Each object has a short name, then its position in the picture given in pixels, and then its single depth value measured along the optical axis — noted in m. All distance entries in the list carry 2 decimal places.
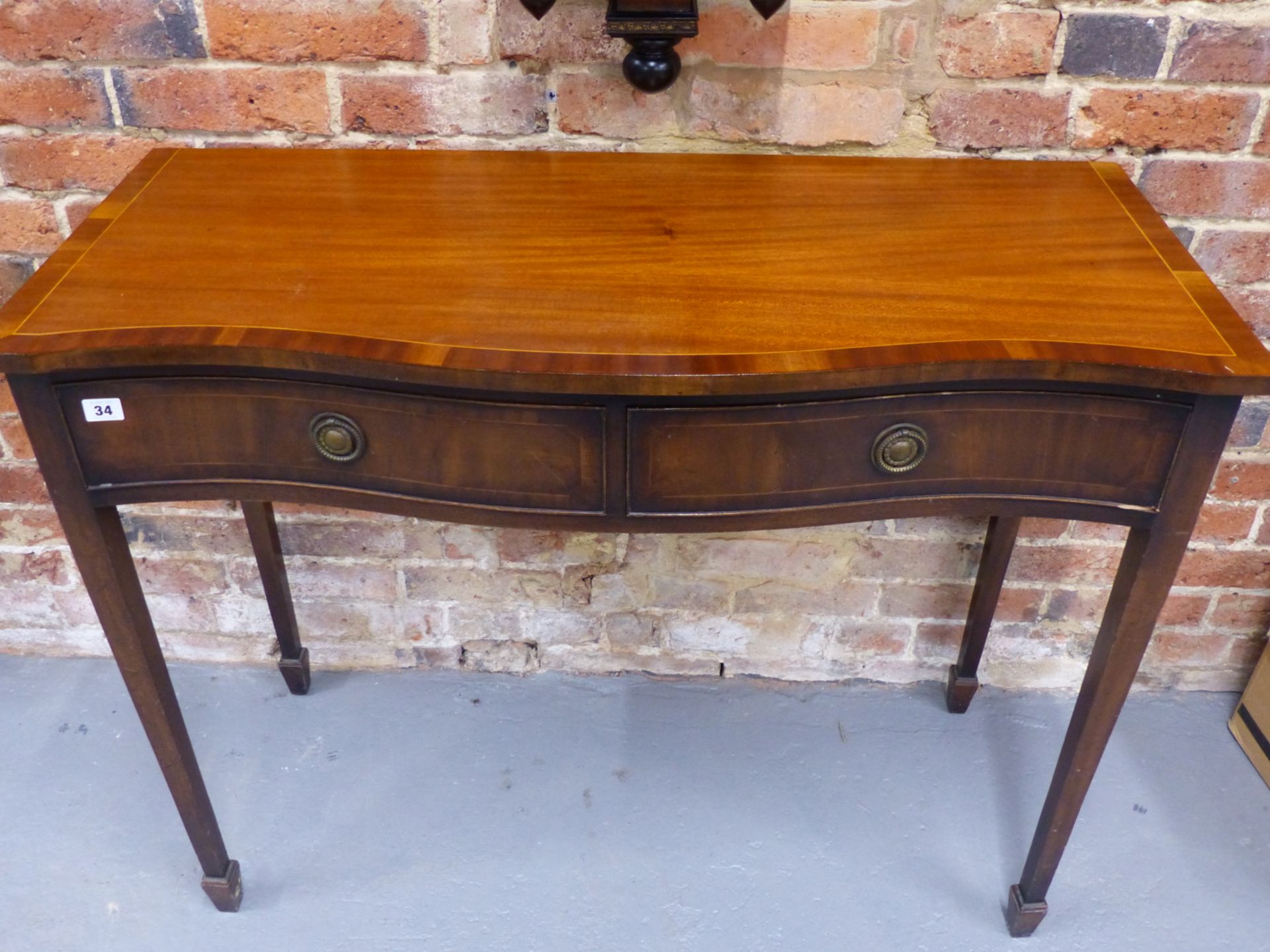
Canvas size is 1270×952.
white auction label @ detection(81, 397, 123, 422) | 0.98
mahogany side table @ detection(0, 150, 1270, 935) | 0.91
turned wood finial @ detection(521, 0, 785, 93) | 1.17
